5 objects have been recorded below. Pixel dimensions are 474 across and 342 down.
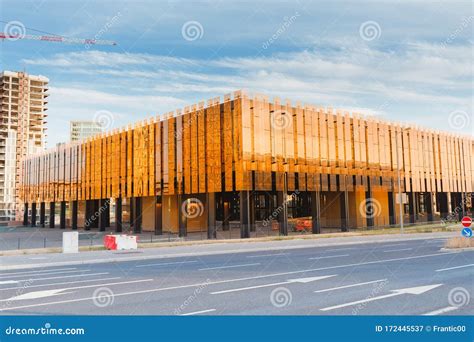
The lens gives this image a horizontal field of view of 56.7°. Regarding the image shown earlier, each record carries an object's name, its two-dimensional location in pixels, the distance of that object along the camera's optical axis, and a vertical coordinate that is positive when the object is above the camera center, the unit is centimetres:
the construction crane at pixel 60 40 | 11231 +4550
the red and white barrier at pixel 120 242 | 2803 -230
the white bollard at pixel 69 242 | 2631 -206
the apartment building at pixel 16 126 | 13550 +2748
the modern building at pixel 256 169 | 4241 +419
